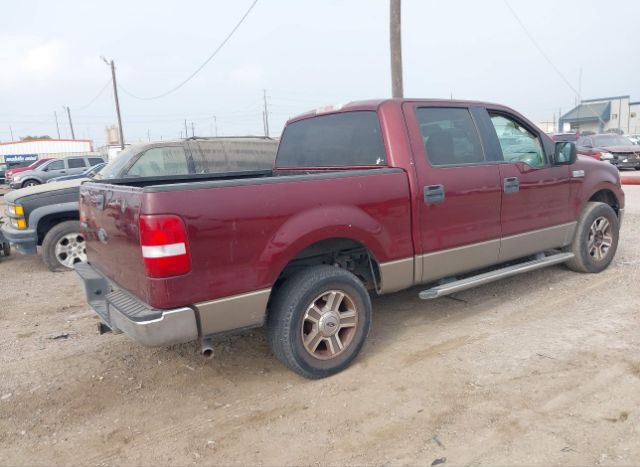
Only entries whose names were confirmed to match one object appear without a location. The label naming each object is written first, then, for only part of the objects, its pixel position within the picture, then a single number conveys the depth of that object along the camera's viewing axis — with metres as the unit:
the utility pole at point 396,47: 12.04
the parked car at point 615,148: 19.41
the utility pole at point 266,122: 59.75
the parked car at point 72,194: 6.91
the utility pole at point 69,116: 76.59
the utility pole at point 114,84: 34.28
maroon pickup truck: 2.93
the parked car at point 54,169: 21.73
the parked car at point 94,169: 13.40
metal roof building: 63.25
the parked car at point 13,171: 26.97
